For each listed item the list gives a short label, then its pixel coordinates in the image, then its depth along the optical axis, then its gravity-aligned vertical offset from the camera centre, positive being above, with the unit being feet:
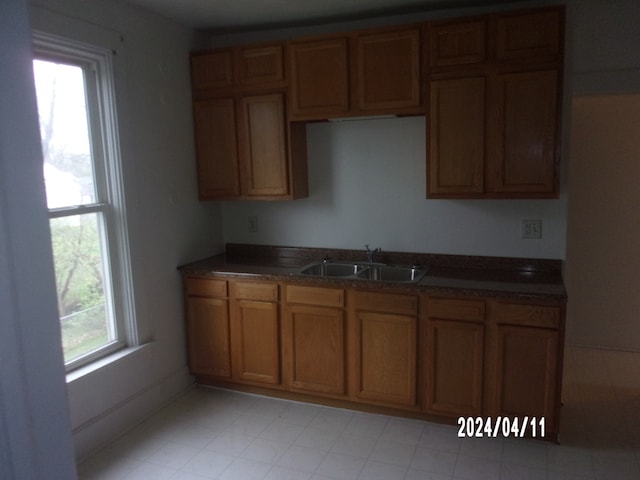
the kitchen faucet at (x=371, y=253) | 11.21 -1.87
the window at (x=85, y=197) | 8.39 -0.32
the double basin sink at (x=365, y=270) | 10.70 -2.21
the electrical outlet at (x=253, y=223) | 12.51 -1.23
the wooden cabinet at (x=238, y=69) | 10.53 +2.34
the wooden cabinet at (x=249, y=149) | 10.80 +0.57
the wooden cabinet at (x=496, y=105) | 8.66 +1.14
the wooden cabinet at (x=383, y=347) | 8.61 -3.45
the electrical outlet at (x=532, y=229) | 9.99 -1.28
